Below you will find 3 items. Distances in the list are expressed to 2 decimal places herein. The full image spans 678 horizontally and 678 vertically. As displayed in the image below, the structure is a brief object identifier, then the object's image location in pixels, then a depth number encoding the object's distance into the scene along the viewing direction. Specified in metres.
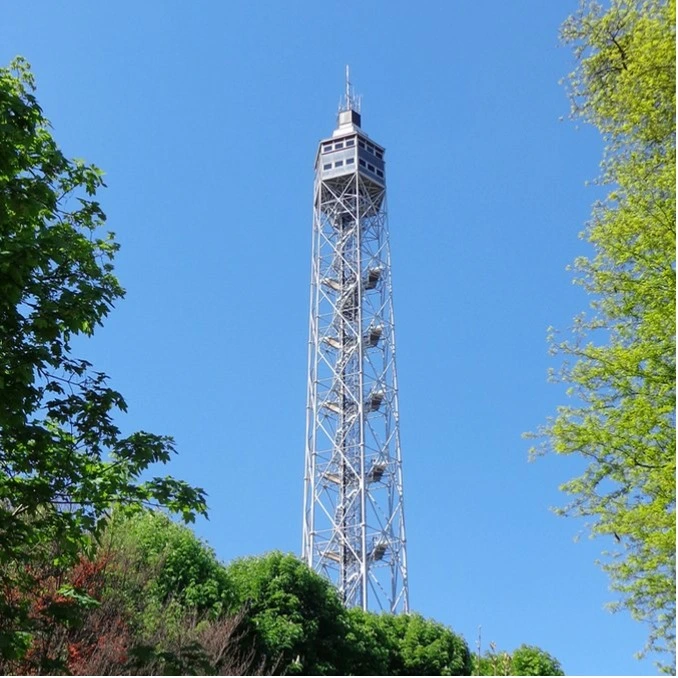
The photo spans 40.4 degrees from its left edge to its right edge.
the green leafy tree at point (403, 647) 28.33
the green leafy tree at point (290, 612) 25.16
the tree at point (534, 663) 33.50
